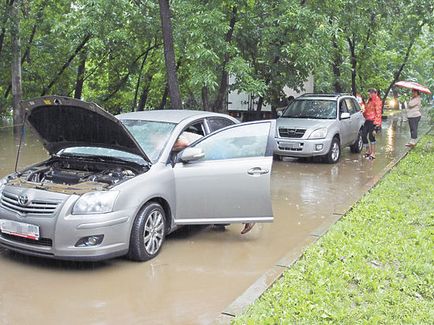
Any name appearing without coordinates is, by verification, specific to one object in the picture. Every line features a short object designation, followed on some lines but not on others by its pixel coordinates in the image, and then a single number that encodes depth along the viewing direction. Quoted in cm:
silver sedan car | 498
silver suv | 1233
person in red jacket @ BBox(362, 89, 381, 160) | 1273
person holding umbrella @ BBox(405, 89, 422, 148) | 1392
